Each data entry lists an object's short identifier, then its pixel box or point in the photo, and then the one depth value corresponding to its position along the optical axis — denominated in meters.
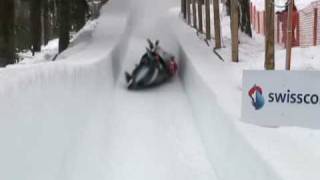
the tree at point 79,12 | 20.41
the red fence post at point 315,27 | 19.48
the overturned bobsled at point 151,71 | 14.98
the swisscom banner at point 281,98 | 6.52
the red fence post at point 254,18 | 29.80
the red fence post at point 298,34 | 20.94
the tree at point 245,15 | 19.30
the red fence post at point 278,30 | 23.50
